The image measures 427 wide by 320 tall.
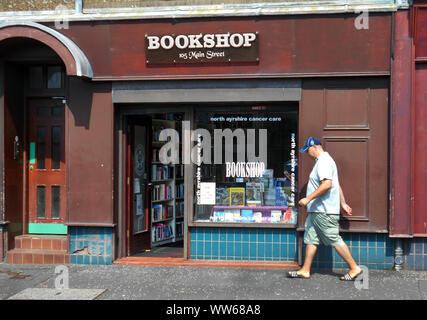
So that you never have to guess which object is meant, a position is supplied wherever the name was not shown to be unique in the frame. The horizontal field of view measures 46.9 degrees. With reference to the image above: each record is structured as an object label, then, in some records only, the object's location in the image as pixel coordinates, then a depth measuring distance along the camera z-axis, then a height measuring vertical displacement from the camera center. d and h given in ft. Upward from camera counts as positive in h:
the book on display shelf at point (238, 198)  25.13 -1.89
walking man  20.85 -2.12
